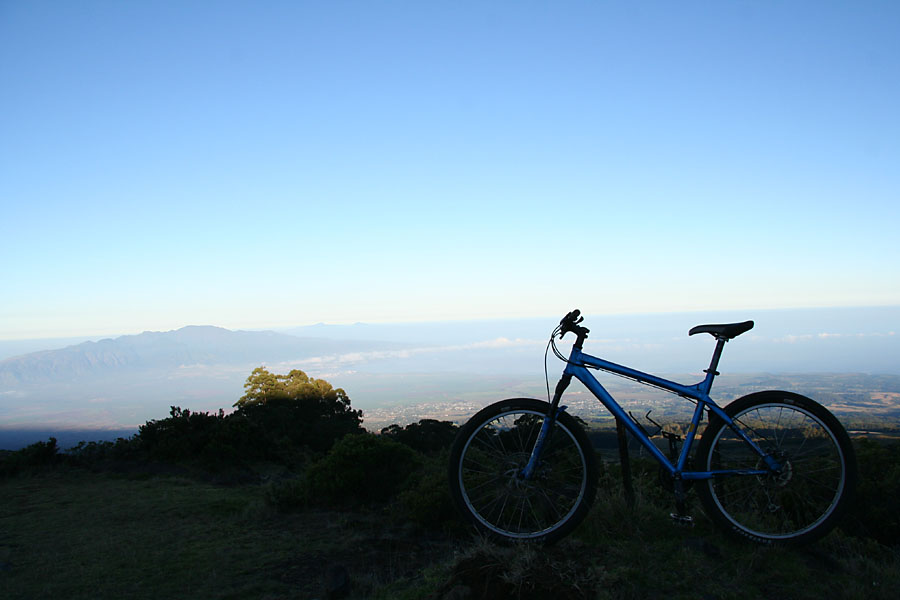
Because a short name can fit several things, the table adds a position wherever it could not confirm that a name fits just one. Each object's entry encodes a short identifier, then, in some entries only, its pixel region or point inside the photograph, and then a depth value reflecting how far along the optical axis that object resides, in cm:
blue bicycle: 379
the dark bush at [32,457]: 1252
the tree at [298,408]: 1839
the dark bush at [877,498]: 490
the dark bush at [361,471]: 824
